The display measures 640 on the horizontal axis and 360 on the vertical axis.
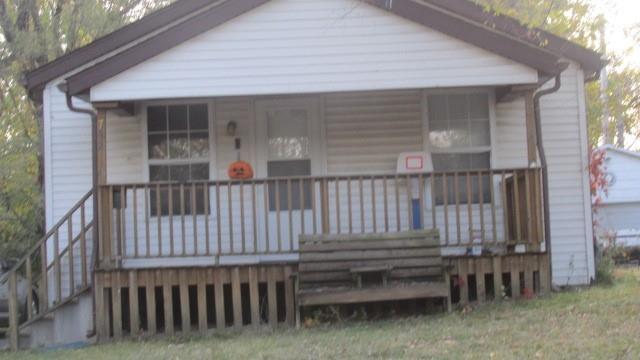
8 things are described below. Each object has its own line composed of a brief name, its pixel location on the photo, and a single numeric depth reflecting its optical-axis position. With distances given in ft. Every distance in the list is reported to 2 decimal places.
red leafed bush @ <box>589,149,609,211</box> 37.17
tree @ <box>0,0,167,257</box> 47.93
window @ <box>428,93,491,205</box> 37.17
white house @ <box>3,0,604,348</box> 31.76
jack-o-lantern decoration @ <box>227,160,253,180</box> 36.83
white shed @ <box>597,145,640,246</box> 81.15
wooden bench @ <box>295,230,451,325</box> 30.81
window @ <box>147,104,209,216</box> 37.70
